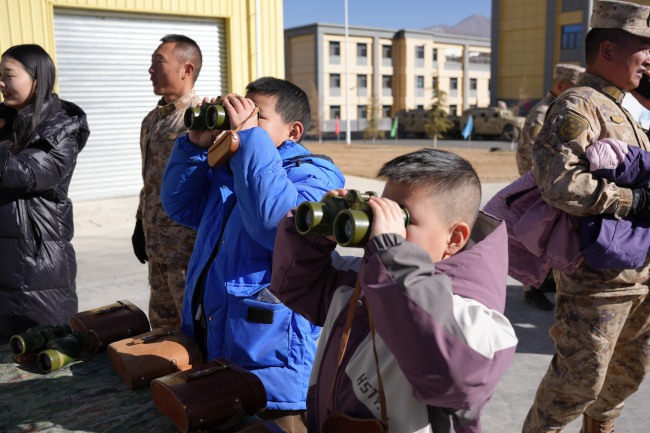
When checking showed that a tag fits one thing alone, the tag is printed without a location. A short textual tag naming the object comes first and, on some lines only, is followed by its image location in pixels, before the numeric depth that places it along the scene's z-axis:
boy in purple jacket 1.29
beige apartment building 50.16
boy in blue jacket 2.02
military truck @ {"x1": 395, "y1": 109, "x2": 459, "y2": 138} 34.12
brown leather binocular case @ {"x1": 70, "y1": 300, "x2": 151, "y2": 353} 2.22
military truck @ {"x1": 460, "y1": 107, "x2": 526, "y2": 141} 29.11
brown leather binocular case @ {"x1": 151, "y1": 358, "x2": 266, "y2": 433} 1.59
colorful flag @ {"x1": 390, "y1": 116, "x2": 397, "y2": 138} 34.88
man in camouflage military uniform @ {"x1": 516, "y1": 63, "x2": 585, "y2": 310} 5.17
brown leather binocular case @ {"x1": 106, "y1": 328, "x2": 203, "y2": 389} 1.91
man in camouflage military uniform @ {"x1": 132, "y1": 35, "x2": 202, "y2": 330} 3.51
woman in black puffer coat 3.12
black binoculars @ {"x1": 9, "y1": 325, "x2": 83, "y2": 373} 2.07
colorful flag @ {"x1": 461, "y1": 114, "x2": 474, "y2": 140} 27.58
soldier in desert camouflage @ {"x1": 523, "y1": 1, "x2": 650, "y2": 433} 2.54
